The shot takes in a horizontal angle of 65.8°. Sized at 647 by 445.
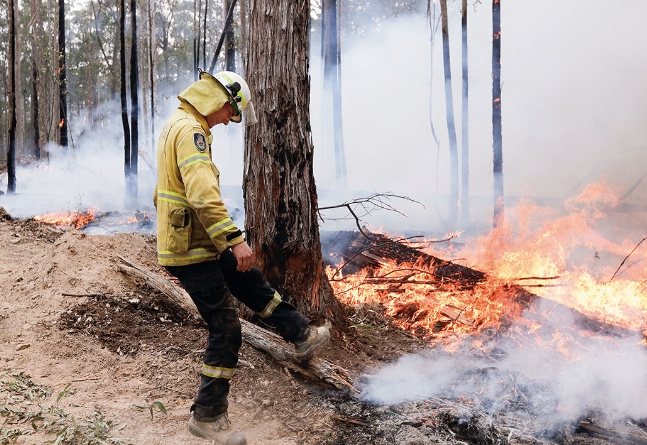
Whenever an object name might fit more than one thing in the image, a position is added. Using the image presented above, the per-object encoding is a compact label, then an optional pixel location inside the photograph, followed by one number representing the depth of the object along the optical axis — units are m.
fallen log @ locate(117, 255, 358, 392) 3.84
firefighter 2.88
